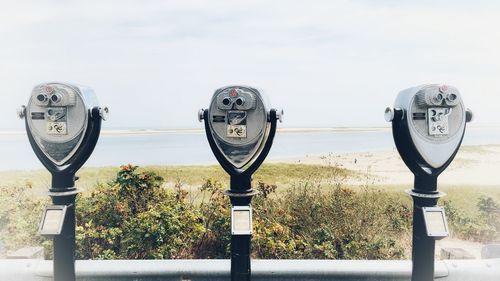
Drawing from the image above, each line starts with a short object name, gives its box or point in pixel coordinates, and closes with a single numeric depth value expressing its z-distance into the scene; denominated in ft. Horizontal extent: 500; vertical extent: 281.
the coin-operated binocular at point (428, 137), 8.64
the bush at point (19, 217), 13.33
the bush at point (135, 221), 12.21
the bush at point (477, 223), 16.31
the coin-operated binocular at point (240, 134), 8.75
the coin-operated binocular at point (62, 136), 8.86
